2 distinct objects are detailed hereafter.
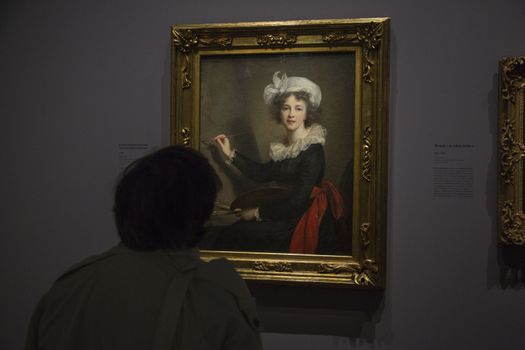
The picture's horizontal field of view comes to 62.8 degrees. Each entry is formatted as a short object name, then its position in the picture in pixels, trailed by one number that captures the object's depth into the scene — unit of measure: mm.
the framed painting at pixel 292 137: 1972
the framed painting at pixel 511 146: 1888
